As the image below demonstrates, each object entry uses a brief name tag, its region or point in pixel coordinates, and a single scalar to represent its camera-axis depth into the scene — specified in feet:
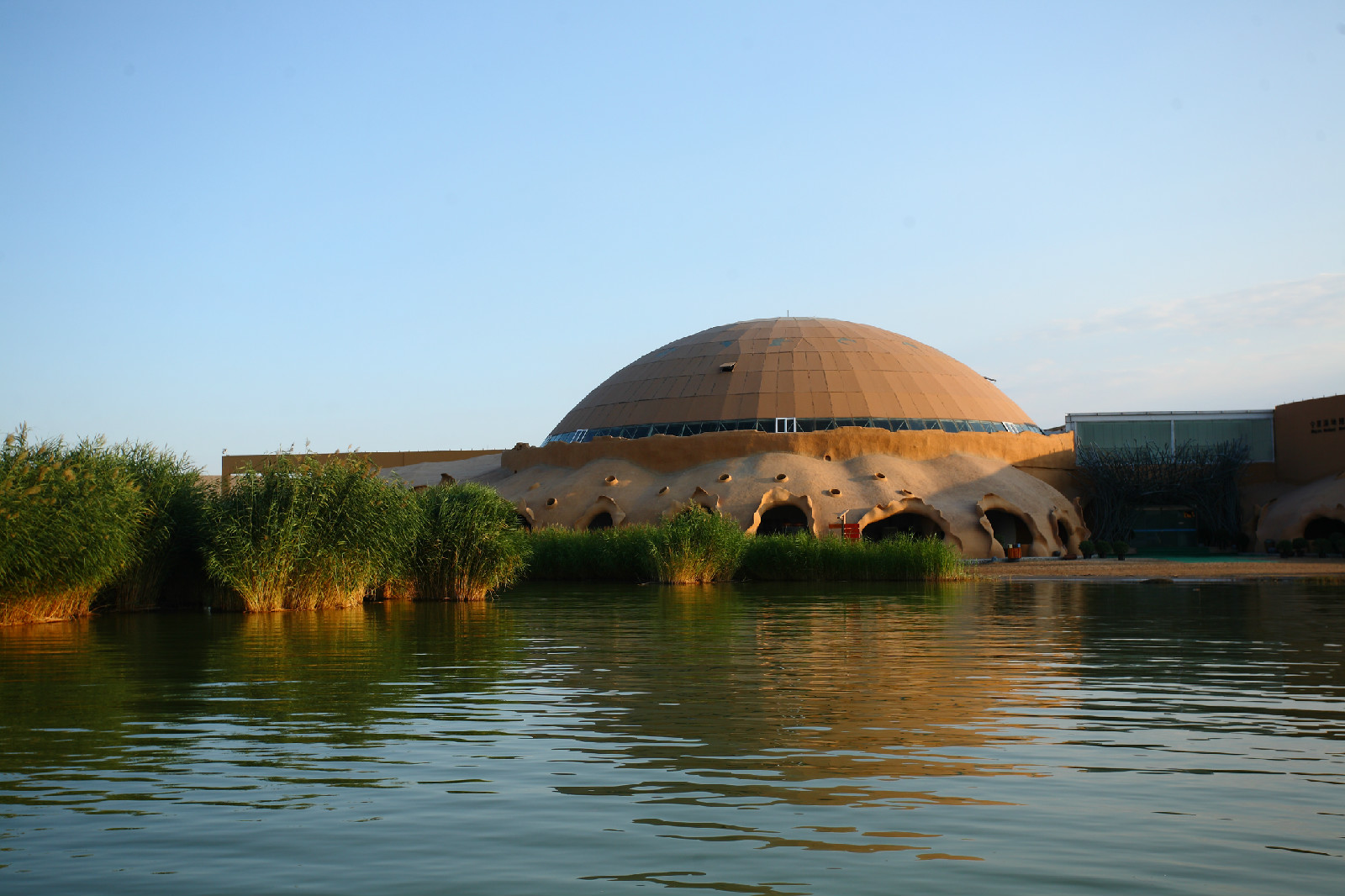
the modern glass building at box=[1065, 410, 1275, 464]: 198.70
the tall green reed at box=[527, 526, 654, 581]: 119.44
